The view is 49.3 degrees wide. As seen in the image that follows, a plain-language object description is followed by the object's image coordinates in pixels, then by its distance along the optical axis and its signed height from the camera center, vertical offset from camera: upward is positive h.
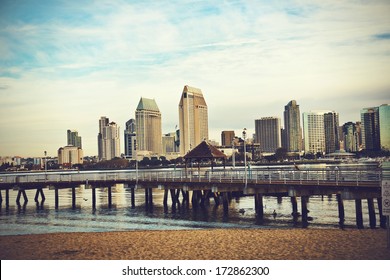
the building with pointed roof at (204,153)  52.08 +0.71
